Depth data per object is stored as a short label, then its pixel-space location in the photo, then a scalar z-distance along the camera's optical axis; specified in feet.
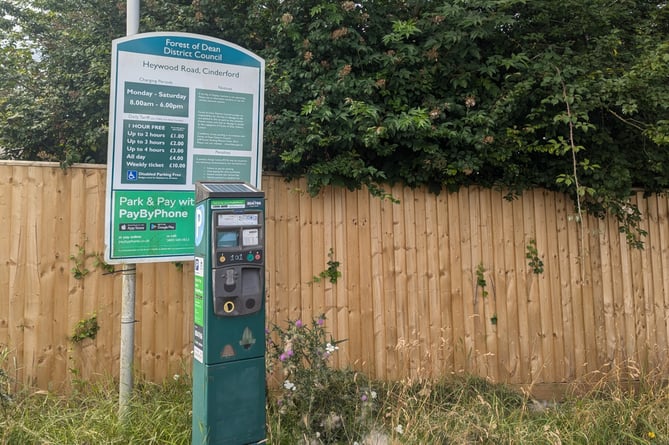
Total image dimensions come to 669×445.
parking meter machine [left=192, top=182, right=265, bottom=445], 7.97
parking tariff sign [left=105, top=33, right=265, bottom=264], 9.92
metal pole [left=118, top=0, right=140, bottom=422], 10.13
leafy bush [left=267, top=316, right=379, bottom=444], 9.62
